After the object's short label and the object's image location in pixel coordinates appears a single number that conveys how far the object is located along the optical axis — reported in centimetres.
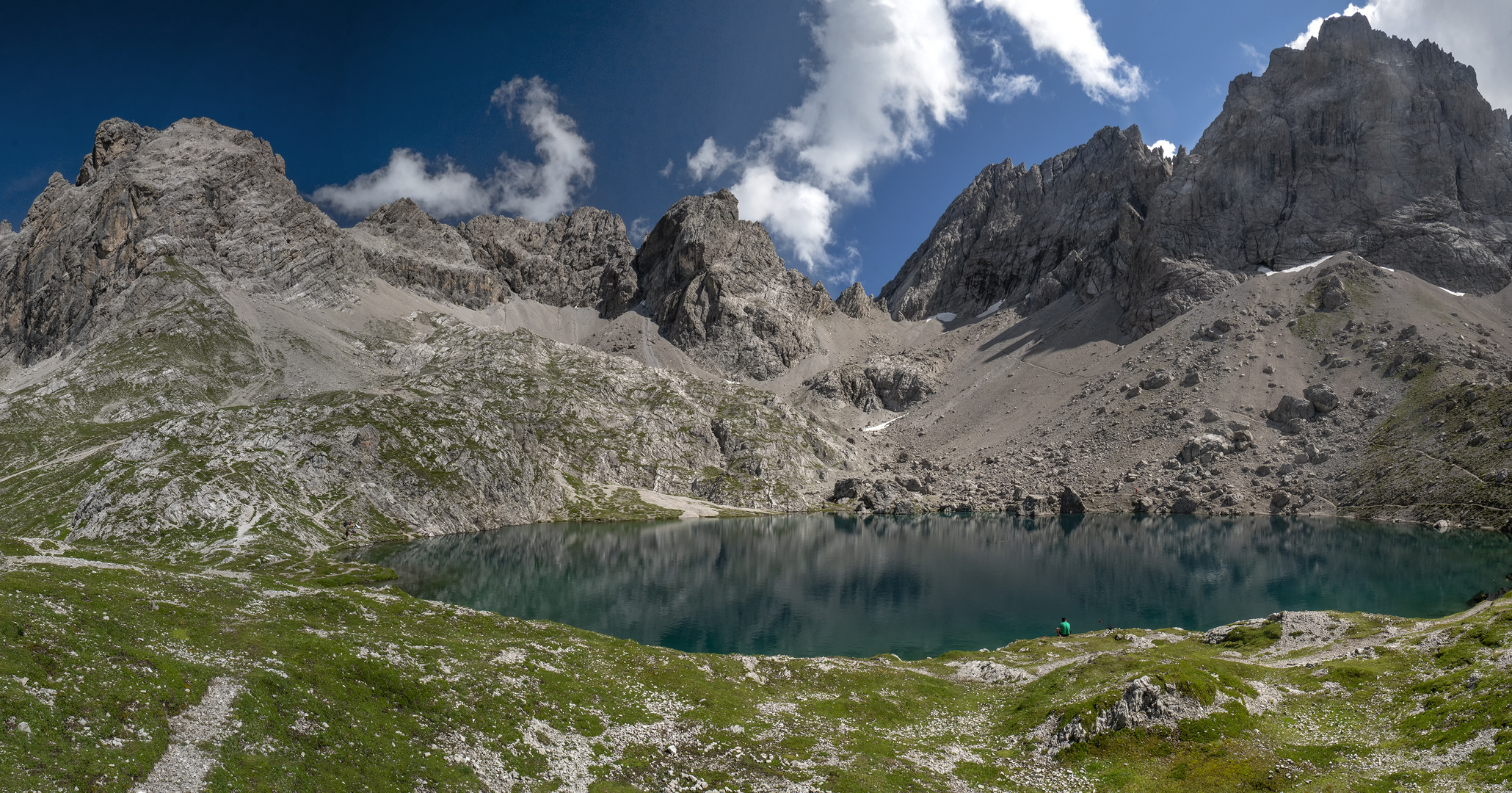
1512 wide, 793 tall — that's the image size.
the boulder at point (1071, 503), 19438
